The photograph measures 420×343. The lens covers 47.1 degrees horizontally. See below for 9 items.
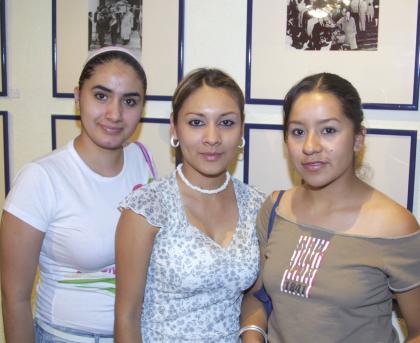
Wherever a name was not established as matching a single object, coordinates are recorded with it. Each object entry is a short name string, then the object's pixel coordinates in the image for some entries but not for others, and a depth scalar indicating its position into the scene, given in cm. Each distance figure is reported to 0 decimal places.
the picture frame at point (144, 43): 192
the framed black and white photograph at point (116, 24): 195
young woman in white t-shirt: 143
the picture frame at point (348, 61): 170
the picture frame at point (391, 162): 175
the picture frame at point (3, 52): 210
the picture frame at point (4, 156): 215
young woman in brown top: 125
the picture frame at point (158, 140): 201
